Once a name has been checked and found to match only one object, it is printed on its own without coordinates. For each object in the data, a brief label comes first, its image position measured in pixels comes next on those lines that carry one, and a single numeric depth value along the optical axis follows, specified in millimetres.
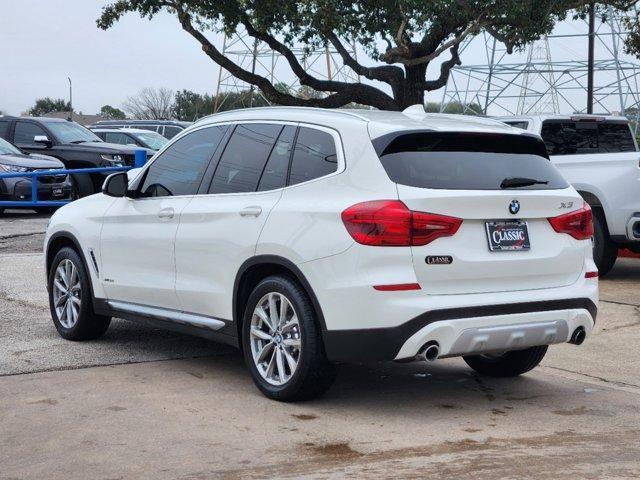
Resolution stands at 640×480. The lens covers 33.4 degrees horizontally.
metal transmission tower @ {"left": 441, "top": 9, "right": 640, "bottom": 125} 44656
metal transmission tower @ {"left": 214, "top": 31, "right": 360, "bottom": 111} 34594
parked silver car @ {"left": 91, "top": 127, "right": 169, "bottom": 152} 27859
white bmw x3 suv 5914
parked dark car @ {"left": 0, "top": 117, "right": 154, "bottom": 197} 22375
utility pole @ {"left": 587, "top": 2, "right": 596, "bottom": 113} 36500
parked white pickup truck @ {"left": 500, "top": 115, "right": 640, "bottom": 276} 12328
